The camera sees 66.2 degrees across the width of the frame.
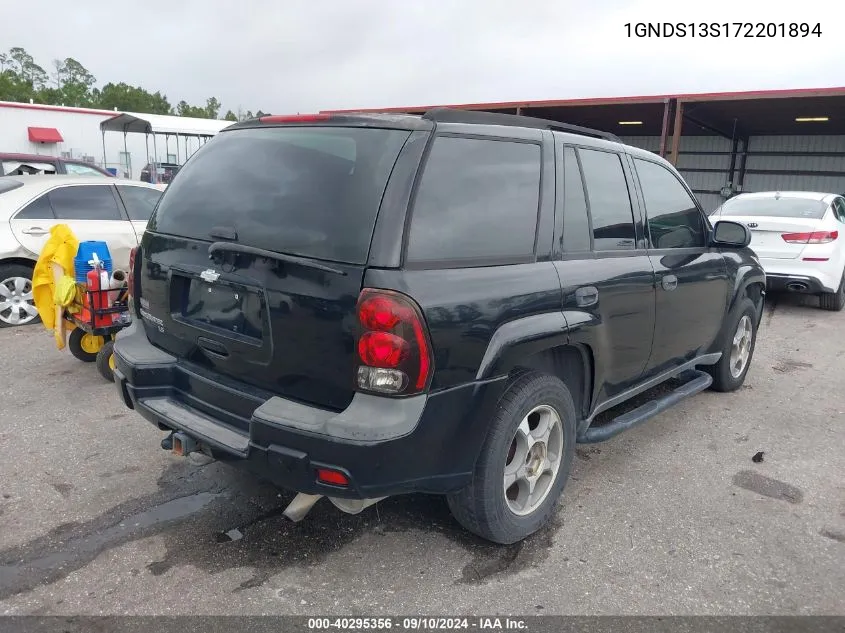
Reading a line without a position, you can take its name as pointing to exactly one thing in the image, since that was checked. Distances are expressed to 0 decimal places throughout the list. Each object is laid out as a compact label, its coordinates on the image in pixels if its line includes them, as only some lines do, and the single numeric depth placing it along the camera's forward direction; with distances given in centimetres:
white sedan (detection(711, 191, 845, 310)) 838
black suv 234
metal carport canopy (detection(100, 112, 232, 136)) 2154
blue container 487
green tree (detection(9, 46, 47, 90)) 9806
